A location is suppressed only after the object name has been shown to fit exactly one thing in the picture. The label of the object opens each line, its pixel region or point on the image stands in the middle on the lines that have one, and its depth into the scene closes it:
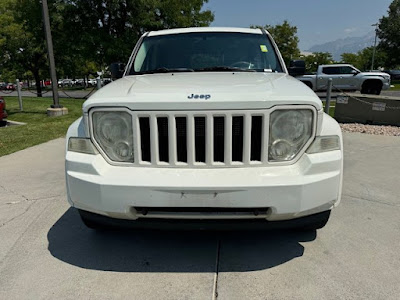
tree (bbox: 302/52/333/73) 49.22
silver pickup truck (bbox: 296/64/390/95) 17.89
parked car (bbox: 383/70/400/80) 43.38
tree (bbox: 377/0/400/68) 44.53
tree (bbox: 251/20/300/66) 36.72
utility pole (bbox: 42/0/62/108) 10.01
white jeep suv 2.21
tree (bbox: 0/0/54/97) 19.05
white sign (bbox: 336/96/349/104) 9.02
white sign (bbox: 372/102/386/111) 8.56
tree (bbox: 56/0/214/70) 17.58
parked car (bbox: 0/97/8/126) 10.03
